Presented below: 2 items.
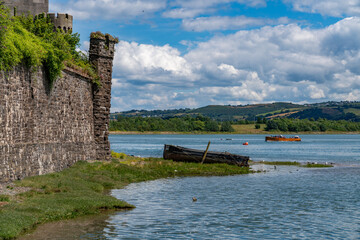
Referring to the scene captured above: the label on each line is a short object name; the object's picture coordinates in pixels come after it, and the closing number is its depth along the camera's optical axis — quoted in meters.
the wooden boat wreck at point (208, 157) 43.97
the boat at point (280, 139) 156.12
